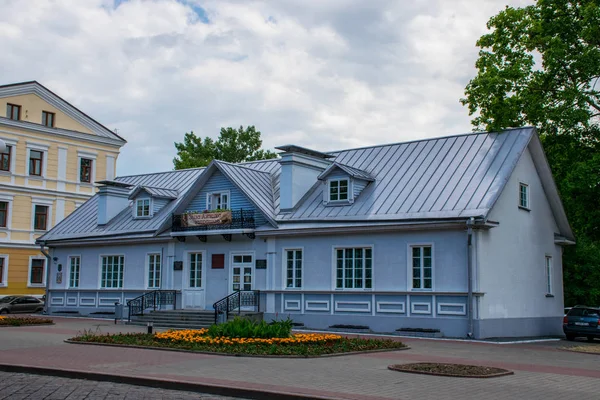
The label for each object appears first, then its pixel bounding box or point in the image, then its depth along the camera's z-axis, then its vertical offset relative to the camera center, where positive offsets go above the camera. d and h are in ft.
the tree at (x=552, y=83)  90.48 +27.75
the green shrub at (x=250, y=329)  56.70 -2.98
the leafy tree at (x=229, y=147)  208.95 +42.11
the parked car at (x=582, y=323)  78.28 -2.96
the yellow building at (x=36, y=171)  139.23 +24.11
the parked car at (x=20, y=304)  120.78 -2.51
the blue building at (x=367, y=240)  74.13 +6.25
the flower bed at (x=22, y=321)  83.56 -3.71
